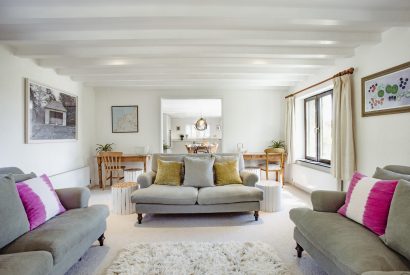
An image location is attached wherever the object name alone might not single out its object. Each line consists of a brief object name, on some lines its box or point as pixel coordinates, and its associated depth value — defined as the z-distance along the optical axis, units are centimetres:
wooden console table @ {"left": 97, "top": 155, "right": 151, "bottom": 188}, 498
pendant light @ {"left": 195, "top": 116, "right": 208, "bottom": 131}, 962
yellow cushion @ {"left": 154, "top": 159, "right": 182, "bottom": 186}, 348
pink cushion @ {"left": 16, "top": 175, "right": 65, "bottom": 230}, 194
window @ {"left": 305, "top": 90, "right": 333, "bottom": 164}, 439
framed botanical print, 246
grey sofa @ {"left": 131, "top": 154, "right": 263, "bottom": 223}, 304
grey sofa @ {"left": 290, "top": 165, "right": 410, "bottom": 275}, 135
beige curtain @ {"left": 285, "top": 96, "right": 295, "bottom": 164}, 512
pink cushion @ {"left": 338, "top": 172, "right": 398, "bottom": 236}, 167
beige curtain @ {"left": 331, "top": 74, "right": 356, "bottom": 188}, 320
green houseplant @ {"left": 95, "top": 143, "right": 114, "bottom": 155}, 535
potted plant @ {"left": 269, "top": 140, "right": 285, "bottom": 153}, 515
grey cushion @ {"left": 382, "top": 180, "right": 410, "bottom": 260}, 139
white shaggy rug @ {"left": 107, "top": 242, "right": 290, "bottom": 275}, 196
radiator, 389
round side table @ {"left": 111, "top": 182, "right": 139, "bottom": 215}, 340
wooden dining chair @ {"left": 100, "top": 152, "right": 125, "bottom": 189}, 482
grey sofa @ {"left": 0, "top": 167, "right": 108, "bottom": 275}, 141
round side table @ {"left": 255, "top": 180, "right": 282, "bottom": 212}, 353
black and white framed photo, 337
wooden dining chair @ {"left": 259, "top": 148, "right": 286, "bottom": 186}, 495
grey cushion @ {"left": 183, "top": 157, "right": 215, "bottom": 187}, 344
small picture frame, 554
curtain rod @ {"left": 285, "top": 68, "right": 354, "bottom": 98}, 325
